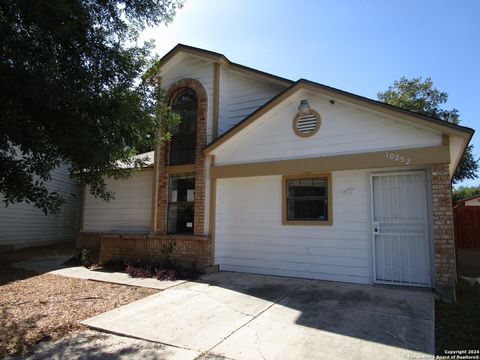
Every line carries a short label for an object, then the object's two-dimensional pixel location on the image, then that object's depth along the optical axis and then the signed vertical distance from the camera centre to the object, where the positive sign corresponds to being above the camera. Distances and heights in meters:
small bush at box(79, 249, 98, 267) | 11.01 -1.35
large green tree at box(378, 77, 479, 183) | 25.14 +8.51
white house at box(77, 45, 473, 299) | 7.31 +0.84
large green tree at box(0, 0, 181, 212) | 4.83 +1.85
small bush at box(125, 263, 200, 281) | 8.66 -1.42
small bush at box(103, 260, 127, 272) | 10.15 -1.44
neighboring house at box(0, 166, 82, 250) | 15.09 -0.30
